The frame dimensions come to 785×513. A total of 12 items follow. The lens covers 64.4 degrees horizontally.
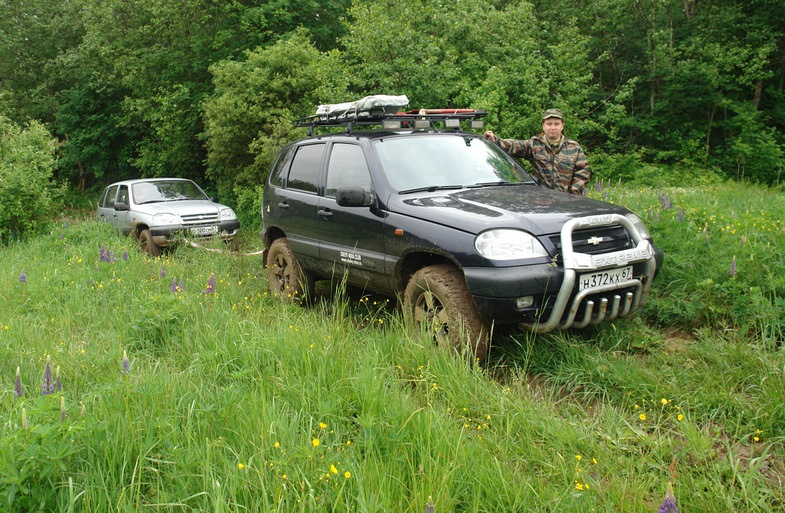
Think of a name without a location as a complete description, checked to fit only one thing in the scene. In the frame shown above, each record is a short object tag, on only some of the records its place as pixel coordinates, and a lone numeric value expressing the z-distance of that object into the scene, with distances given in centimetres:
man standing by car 650
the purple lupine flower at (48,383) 301
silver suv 1056
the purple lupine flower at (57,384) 298
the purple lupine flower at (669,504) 201
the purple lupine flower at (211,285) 557
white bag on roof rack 609
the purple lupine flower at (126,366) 317
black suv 406
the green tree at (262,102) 1271
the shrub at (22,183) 1157
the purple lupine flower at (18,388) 310
